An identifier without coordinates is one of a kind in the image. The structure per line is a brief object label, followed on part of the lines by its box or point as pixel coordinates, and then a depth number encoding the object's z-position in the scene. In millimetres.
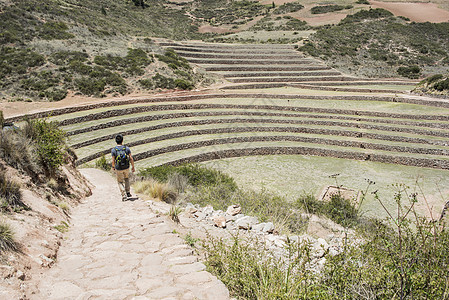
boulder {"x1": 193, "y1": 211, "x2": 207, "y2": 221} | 6532
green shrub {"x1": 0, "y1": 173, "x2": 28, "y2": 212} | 4320
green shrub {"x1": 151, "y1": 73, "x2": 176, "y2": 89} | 27797
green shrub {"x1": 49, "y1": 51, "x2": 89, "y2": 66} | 26391
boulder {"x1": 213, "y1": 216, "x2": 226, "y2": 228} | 6220
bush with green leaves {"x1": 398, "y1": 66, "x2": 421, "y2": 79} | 36875
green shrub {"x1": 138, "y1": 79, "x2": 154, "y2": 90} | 27219
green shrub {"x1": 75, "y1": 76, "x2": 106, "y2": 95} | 24145
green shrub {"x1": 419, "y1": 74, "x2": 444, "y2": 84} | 25980
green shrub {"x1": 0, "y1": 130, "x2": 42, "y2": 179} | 5855
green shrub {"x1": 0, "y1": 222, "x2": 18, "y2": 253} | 3227
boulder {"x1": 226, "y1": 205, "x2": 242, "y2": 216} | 6996
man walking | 7602
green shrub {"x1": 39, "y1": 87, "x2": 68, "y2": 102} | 22250
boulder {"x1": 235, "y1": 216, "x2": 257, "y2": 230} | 6117
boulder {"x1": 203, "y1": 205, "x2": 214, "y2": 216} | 7034
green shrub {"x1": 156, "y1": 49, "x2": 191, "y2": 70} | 32281
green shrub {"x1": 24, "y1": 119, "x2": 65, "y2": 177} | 6867
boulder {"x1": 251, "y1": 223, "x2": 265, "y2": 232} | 5844
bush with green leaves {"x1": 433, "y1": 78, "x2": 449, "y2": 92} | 24238
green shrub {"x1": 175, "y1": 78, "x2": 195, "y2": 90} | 28577
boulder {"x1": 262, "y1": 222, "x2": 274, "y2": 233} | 5812
